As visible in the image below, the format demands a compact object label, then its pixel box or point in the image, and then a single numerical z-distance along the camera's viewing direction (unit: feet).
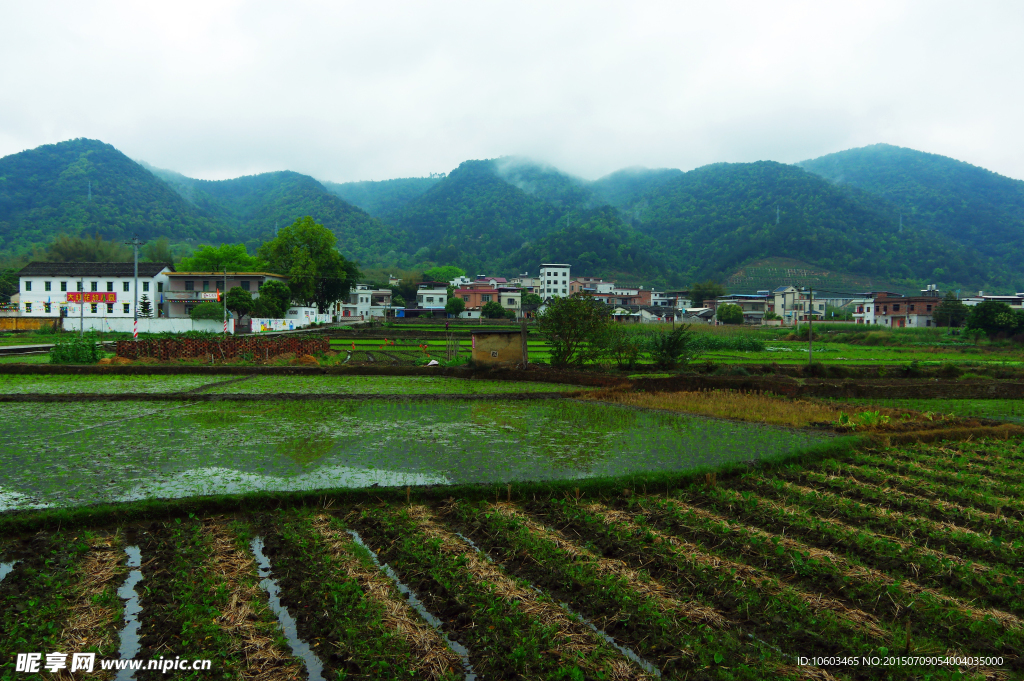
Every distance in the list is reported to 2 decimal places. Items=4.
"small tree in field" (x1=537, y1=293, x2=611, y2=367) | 89.20
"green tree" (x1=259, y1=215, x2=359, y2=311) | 220.64
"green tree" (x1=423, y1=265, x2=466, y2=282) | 397.60
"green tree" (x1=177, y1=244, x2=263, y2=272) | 246.06
